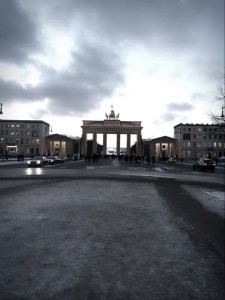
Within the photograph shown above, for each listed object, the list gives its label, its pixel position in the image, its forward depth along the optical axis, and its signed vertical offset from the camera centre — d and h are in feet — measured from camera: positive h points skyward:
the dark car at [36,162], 85.18 -3.80
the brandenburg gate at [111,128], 265.32 +31.46
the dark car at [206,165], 82.06 -5.04
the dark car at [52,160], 108.75 -3.91
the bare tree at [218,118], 47.89 +7.94
